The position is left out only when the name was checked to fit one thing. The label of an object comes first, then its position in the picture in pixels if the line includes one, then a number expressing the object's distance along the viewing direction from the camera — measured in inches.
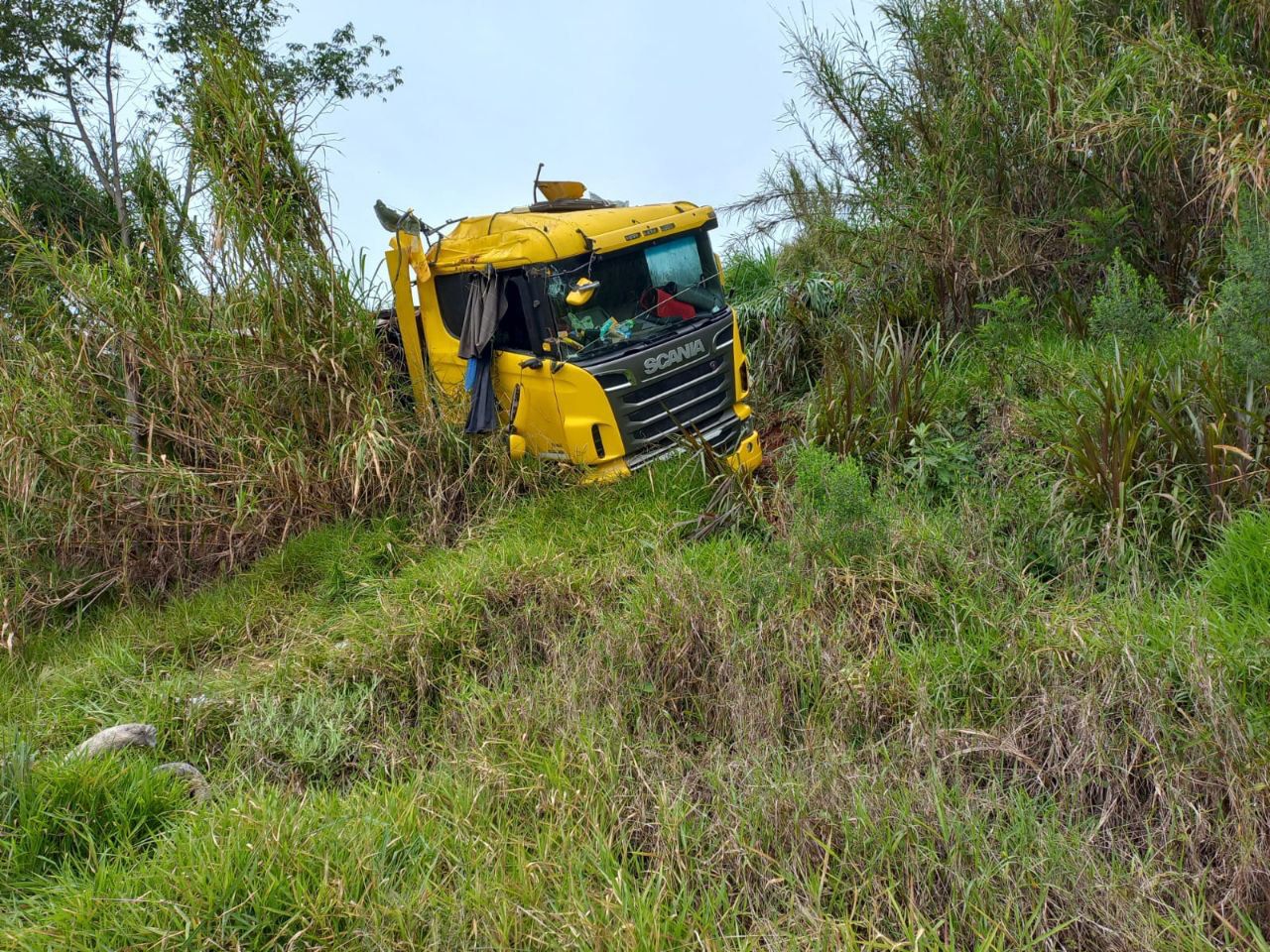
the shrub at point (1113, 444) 211.3
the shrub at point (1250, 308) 212.8
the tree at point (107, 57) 515.2
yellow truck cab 298.4
